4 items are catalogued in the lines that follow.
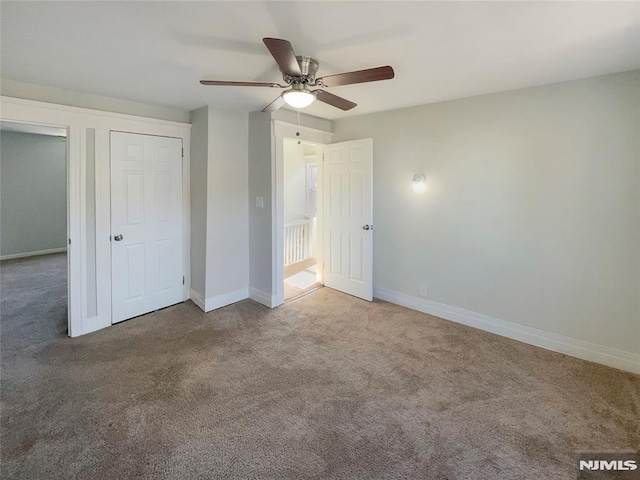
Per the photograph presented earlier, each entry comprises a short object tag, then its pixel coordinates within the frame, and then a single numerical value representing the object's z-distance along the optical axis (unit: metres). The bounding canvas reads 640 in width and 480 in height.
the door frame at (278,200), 3.78
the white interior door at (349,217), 4.08
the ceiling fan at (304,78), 1.81
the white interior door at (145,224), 3.43
